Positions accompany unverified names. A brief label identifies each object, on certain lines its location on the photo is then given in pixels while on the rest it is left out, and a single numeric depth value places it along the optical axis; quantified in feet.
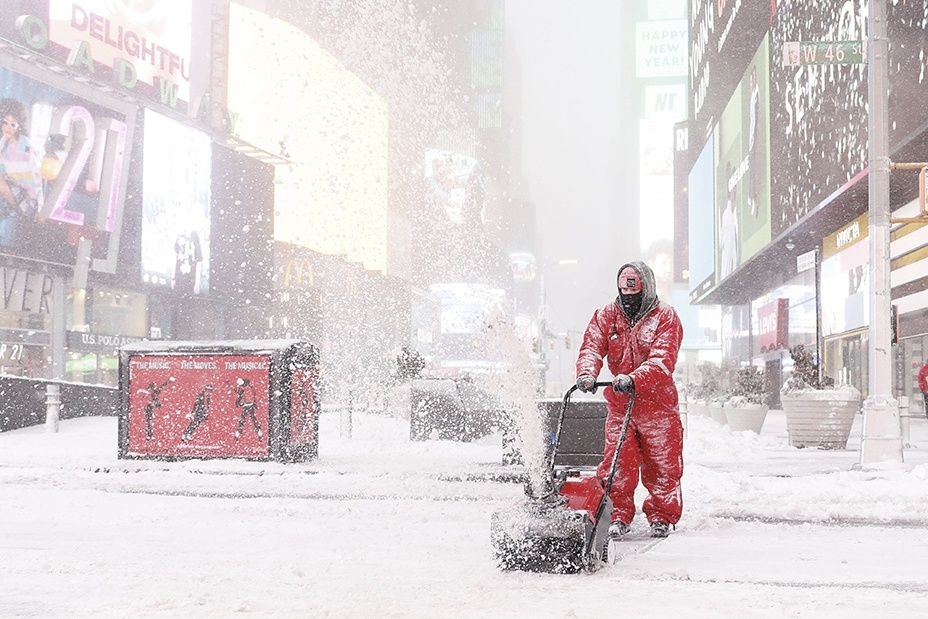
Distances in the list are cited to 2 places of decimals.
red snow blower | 16.90
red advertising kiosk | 38.19
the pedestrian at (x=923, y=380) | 77.36
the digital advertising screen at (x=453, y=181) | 517.14
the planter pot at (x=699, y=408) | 85.98
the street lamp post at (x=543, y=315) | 163.39
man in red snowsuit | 21.07
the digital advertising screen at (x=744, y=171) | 124.26
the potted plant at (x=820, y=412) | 49.24
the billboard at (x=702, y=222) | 185.93
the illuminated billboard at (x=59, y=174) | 122.72
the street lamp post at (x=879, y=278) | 37.19
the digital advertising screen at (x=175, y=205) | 155.12
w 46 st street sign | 40.14
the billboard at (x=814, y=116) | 82.89
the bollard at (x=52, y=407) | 54.39
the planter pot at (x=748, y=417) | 61.26
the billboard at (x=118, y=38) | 128.67
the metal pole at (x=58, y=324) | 133.80
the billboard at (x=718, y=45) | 140.26
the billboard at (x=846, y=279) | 92.99
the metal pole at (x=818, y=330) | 54.14
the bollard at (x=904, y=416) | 48.01
